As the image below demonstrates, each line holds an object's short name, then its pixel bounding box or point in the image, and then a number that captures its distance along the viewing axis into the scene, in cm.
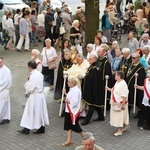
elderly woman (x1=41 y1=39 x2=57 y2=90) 1646
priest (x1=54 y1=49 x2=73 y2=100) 1495
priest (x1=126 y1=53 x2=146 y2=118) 1412
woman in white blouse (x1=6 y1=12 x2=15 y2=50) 2234
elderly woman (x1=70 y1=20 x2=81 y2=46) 2027
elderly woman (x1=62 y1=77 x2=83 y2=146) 1239
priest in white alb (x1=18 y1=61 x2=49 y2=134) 1305
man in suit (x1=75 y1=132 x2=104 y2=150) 862
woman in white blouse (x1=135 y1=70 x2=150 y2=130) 1345
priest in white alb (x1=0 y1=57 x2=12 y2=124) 1396
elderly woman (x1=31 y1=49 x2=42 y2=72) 1505
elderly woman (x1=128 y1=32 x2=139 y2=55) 1789
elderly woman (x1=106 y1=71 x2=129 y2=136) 1290
